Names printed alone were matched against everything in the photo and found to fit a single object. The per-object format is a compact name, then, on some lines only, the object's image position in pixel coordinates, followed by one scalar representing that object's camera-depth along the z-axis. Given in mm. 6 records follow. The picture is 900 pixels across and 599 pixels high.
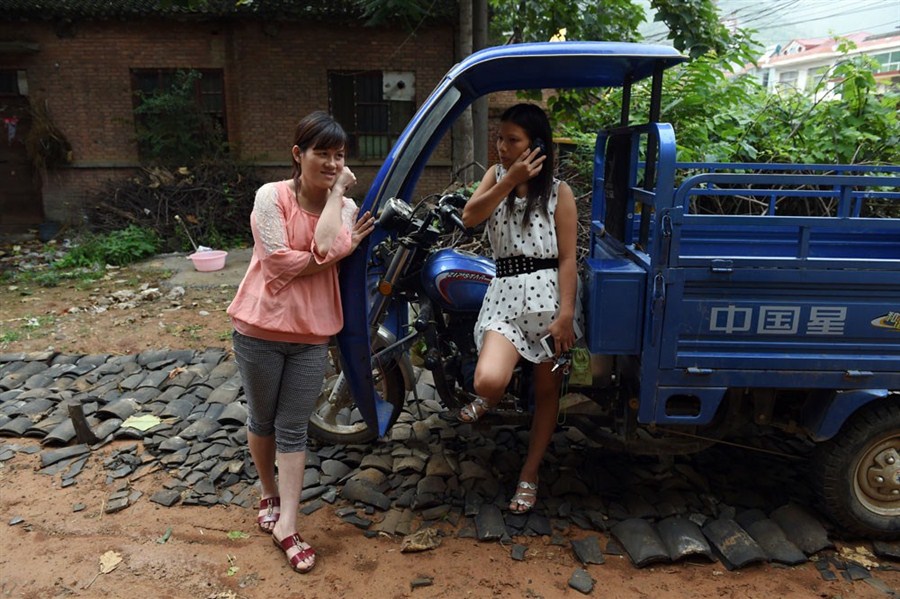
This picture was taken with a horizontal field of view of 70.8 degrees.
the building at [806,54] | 37894
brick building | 11109
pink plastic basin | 8484
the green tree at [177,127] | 10977
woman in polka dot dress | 2766
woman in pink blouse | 2564
